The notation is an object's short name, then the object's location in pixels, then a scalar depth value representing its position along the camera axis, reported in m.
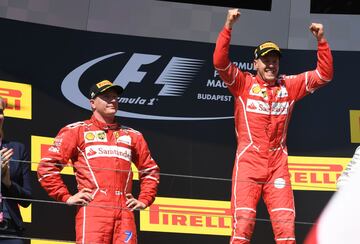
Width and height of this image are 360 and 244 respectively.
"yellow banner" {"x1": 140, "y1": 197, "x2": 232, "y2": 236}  12.30
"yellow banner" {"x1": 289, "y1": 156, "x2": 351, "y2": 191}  12.82
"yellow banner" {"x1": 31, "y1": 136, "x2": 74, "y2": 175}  12.20
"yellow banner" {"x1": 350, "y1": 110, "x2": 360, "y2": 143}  13.23
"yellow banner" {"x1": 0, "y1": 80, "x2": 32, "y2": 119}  12.34
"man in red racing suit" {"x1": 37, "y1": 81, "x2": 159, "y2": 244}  8.54
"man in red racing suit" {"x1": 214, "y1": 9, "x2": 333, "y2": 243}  8.82
